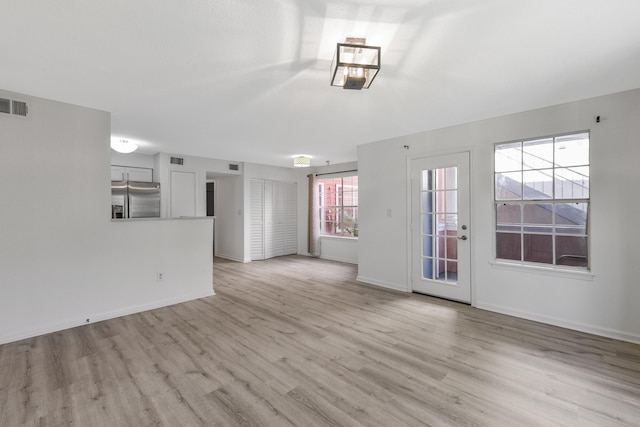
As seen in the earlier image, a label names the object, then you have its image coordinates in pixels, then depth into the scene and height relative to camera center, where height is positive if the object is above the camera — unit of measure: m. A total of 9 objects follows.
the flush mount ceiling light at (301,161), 5.74 +1.10
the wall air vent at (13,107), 2.72 +1.07
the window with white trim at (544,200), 3.11 +0.14
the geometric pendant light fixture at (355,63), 1.86 +1.04
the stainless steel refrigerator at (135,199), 5.30 +0.30
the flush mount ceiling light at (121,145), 4.27 +1.08
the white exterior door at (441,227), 3.84 -0.20
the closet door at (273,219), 7.11 -0.13
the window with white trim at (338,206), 7.18 +0.21
